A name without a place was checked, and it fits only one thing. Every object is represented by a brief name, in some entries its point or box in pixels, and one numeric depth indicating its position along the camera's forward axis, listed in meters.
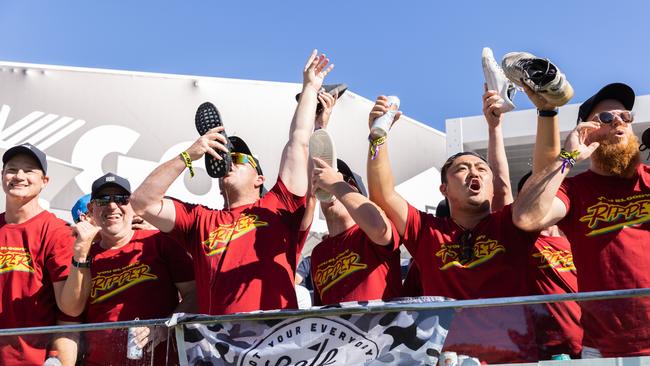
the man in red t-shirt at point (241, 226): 3.77
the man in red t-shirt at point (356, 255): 3.63
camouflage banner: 2.88
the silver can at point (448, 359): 2.82
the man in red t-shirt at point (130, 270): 4.18
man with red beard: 3.22
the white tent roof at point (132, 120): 8.25
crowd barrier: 2.72
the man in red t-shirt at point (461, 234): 3.41
